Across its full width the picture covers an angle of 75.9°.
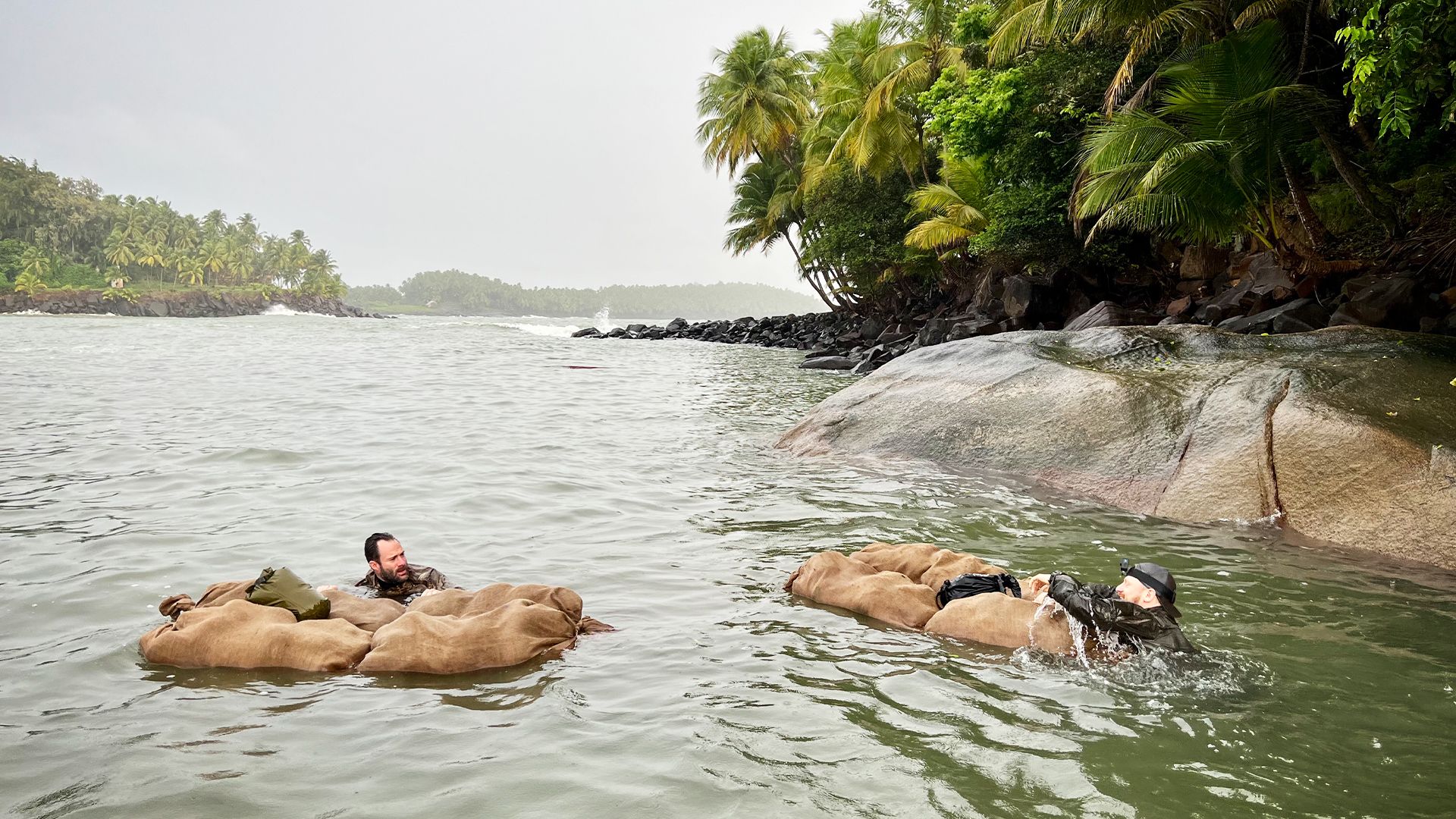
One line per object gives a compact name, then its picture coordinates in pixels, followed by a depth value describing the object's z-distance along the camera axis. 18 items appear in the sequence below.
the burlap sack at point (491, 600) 5.36
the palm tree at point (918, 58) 29.86
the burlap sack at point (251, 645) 4.73
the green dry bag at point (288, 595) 5.12
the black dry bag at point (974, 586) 5.66
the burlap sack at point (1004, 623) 5.09
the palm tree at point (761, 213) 48.47
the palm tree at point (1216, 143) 13.21
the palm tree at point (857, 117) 31.73
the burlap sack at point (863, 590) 5.64
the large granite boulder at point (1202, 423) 7.67
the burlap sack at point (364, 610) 5.29
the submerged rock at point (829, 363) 26.77
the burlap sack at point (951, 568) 6.13
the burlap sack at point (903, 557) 6.31
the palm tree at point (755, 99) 42.03
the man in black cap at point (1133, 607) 4.86
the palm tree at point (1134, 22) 15.07
